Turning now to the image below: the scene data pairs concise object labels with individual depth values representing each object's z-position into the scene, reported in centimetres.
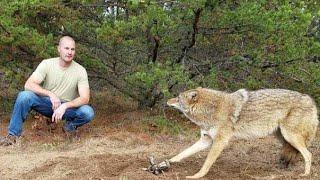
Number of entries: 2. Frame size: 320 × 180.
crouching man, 737
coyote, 580
